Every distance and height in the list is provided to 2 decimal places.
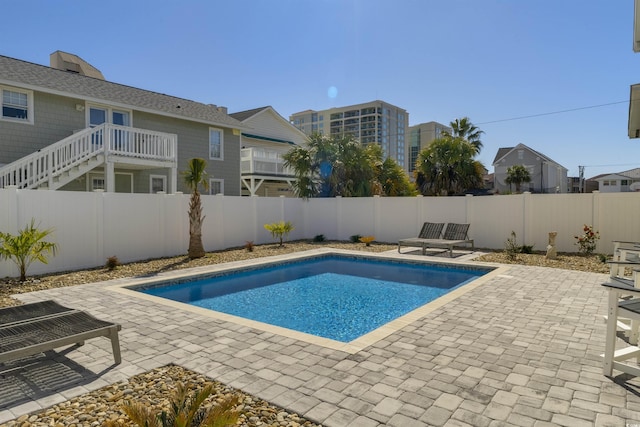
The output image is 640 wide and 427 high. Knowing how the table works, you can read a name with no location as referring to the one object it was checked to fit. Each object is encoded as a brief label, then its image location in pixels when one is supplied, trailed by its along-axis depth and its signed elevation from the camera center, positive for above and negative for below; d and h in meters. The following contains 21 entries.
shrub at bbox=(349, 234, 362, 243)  15.87 -1.34
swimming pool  6.64 -1.98
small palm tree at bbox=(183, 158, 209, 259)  11.52 -0.16
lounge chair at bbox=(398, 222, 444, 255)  13.96 -0.91
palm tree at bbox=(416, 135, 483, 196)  21.42 +2.32
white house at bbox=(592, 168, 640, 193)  45.22 +3.35
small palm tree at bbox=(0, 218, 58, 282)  7.89 -0.87
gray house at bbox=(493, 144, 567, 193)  40.22 +4.35
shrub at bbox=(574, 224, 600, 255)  11.58 -1.04
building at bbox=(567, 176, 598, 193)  50.81 +3.14
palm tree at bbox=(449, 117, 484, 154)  26.48 +5.48
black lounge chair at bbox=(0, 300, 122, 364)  3.39 -1.26
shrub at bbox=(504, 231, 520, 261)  11.09 -1.37
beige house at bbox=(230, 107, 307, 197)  20.98 +3.31
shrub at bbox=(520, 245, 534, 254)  12.34 -1.41
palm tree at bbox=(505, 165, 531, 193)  39.22 +3.36
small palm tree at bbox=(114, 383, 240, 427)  2.01 -1.17
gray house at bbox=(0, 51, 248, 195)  12.27 +2.84
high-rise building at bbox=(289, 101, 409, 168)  92.06 +22.31
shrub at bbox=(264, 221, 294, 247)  14.48 -0.85
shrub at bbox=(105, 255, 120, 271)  9.71 -1.49
